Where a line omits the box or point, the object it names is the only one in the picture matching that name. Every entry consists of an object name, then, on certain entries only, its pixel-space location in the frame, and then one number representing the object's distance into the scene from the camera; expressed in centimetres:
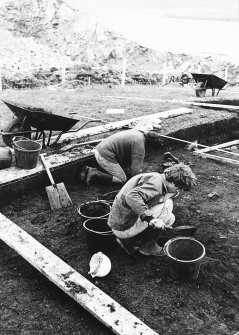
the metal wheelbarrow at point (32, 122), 643
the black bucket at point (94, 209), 510
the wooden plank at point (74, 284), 333
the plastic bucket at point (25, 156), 596
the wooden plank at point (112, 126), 784
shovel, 568
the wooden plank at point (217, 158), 765
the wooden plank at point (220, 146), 843
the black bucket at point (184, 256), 400
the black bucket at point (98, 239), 446
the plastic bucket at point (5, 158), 604
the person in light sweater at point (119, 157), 591
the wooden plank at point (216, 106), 1104
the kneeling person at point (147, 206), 396
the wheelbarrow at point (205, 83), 1413
